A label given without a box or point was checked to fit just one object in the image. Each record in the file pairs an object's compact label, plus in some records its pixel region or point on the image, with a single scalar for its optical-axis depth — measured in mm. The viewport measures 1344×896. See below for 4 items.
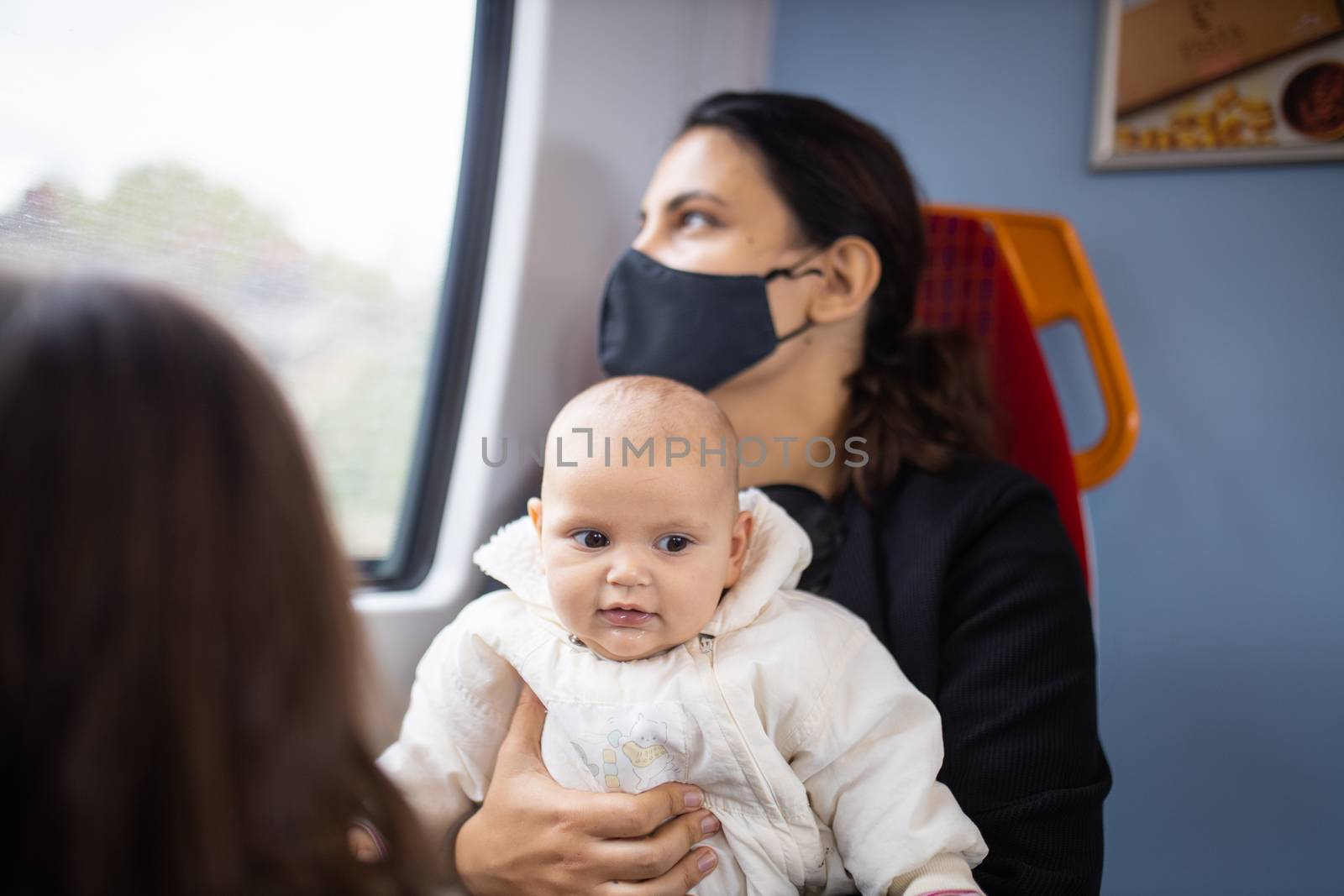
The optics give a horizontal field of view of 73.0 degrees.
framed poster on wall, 1971
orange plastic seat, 1847
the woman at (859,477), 1241
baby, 1146
